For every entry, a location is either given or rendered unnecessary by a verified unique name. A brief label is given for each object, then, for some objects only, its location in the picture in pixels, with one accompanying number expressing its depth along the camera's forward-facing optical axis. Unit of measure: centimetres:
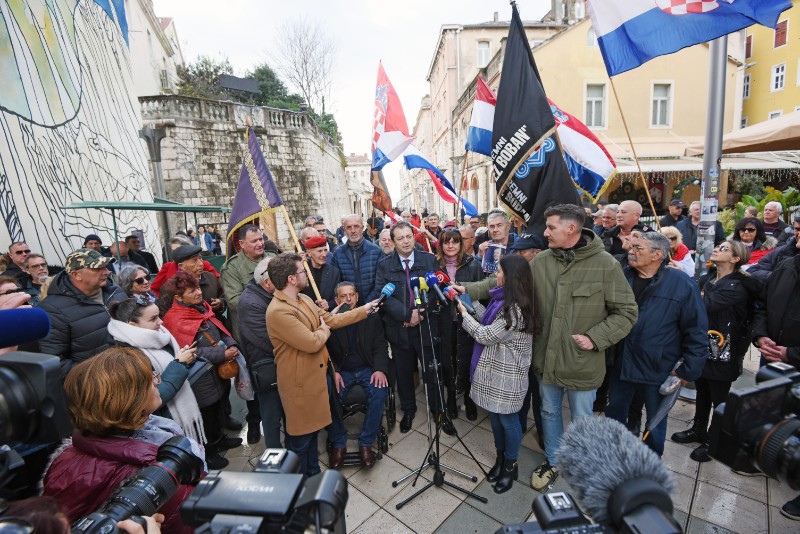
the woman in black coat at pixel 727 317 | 309
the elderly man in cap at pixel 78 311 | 256
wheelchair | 337
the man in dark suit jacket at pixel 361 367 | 334
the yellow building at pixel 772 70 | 2088
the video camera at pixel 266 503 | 97
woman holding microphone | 267
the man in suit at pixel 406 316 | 357
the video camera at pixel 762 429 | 121
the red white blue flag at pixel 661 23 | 318
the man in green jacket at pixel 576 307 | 263
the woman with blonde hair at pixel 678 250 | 417
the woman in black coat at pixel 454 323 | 391
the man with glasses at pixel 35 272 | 404
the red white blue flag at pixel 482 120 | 531
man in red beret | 395
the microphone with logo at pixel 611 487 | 102
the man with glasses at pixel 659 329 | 273
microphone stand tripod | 285
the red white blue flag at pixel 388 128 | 590
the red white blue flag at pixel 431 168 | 606
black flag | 363
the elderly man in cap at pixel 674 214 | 702
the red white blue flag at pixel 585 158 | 466
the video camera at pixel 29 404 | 96
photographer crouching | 141
